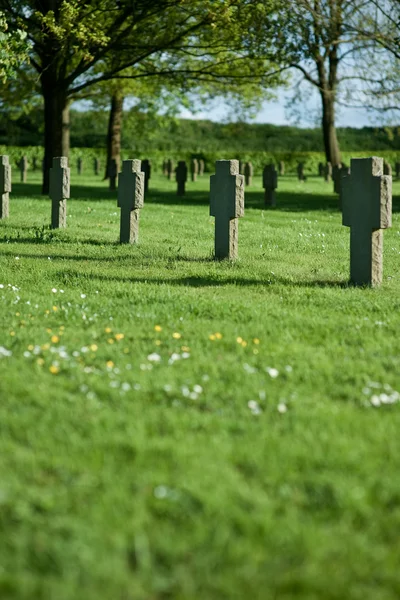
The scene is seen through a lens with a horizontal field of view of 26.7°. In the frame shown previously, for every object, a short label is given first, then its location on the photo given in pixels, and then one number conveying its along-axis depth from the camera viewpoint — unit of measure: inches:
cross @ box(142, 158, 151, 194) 1131.3
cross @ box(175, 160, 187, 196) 1057.6
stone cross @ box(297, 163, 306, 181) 1727.4
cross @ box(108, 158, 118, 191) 1145.4
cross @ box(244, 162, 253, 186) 1405.0
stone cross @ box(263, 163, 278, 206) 907.2
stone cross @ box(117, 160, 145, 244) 503.8
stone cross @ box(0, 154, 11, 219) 650.8
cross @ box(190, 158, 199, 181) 1622.5
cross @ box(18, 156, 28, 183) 1487.5
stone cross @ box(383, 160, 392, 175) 1246.1
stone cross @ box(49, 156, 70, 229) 595.8
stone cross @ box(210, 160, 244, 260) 432.5
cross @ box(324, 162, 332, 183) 1676.3
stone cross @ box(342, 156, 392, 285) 356.2
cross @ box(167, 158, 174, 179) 1683.1
